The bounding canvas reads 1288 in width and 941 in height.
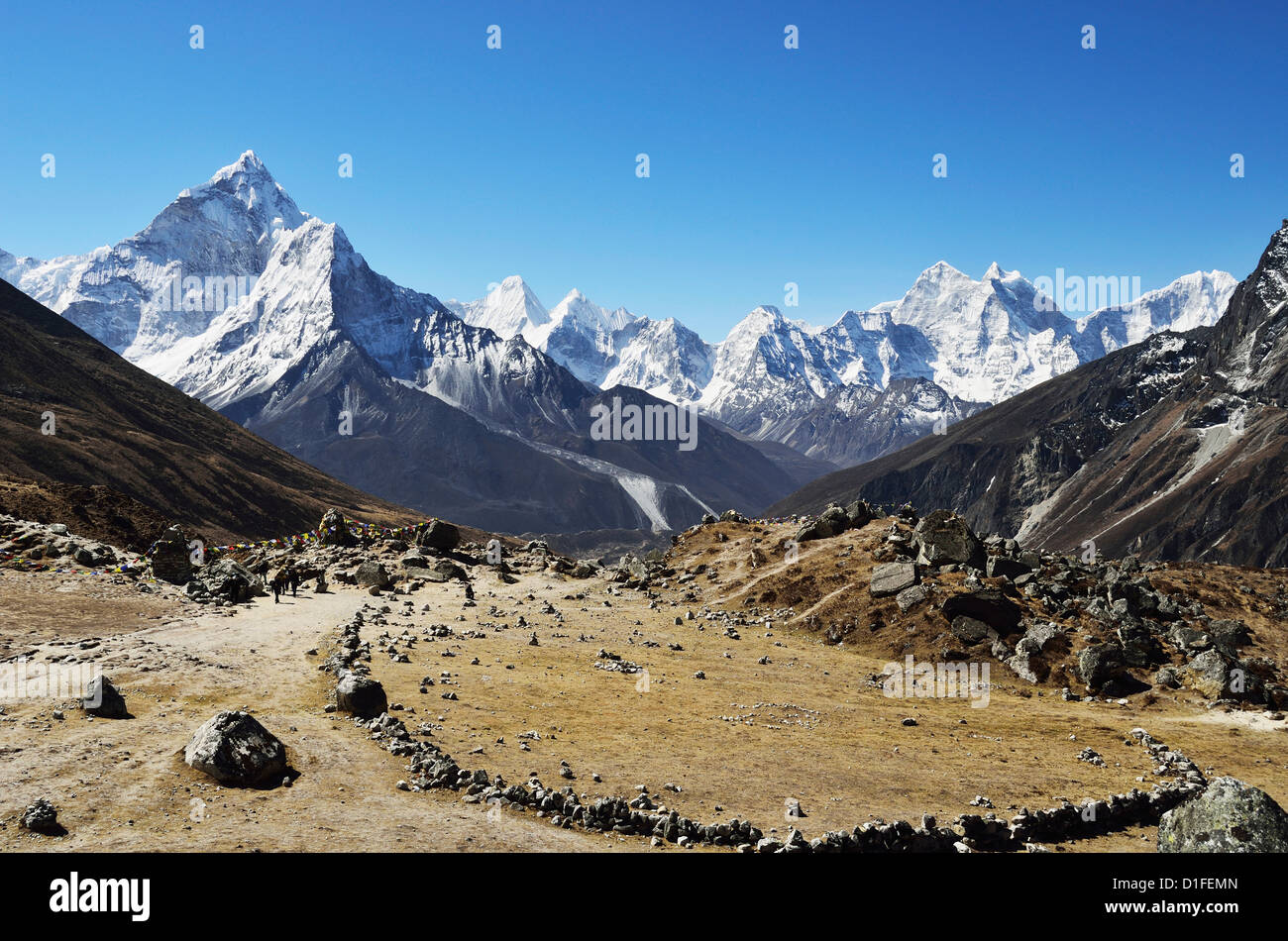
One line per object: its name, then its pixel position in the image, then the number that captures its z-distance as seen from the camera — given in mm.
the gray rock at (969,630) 46250
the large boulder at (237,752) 21312
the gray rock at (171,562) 51000
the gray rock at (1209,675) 39781
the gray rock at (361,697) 28375
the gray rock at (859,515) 68250
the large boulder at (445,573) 65188
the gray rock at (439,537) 73125
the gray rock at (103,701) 25172
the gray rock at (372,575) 59812
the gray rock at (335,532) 73625
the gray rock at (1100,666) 41594
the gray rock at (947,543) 54500
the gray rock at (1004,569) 53656
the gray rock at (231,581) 49188
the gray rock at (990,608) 47094
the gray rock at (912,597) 49875
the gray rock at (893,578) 51688
